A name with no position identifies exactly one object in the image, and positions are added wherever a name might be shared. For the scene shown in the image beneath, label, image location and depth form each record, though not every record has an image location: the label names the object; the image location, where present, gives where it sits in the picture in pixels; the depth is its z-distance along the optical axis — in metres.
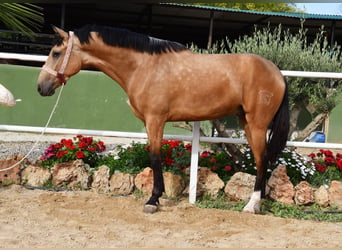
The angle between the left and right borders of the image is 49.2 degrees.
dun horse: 3.56
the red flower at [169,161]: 4.46
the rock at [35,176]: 4.38
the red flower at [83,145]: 4.73
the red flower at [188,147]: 4.79
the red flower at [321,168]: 4.54
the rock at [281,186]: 4.08
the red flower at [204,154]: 4.76
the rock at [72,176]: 4.35
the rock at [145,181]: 4.19
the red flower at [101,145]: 4.94
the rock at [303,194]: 4.06
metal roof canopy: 12.30
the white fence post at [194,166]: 4.00
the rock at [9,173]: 4.35
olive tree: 4.67
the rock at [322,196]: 4.07
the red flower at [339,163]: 4.50
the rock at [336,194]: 4.05
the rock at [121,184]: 4.22
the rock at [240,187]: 4.08
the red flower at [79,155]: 4.56
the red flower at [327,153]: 4.77
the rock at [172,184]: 4.16
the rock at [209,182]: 4.18
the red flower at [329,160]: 4.64
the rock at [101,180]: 4.28
